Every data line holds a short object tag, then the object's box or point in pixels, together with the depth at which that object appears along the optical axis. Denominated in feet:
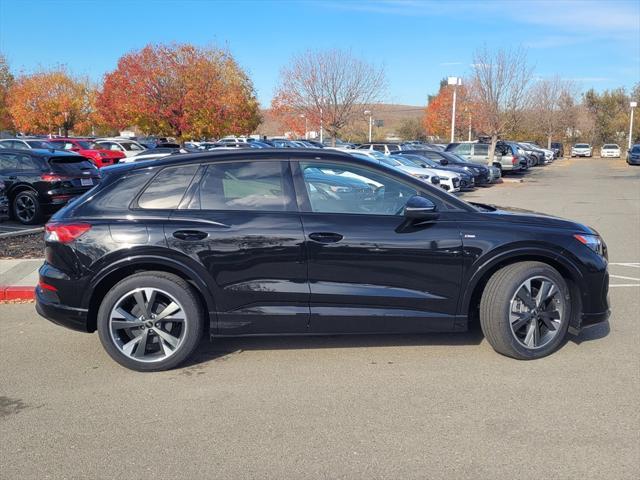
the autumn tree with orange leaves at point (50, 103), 167.63
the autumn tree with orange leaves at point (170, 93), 119.75
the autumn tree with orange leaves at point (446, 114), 156.87
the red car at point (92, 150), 94.52
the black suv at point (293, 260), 14.98
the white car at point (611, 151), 200.54
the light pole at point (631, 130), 206.32
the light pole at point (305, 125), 107.96
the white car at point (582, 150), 207.51
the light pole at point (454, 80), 116.44
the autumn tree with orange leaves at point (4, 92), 173.27
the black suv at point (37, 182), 41.29
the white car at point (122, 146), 100.68
